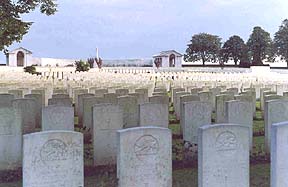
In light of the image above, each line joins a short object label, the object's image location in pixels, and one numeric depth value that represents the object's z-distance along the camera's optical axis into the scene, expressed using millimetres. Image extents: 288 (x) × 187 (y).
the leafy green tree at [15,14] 13336
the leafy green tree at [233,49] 50062
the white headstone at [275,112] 8172
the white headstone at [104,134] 7160
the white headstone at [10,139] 6766
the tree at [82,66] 43031
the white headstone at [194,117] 8062
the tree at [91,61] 53625
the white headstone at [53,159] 4742
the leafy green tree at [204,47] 52250
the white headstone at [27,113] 8422
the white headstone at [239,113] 7959
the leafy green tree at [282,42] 49438
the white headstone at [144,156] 4996
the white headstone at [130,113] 8977
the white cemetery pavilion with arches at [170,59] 58144
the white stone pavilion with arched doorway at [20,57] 62841
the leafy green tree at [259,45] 49034
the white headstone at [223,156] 5062
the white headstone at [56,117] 7219
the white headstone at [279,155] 5035
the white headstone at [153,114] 7824
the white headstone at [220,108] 9703
